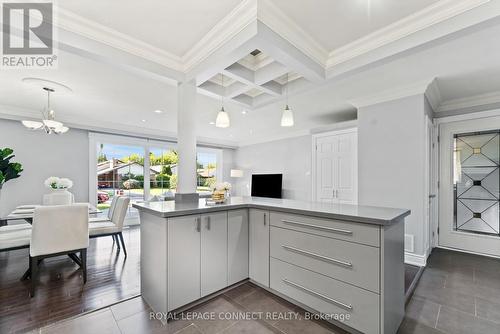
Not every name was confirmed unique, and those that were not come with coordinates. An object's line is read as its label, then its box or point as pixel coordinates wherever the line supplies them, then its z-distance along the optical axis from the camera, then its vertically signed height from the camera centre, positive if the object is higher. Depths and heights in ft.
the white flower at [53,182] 11.18 -0.78
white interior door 12.97 +0.06
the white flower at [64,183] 11.49 -0.83
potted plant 11.51 +0.03
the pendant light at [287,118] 8.47 +1.96
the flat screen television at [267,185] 20.26 -1.68
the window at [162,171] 20.20 -0.32
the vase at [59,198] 11.68 -1.67
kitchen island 5.07 -2.51
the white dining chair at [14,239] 7.79 -2.64
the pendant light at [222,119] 8.56 +1.93
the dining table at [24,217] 8.34 -2.11
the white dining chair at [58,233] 7.27 -2.31
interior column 8.43 +1.05
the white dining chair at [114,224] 10.19 -2.80
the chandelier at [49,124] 10.75 +2.19
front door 10.98 -0.94
